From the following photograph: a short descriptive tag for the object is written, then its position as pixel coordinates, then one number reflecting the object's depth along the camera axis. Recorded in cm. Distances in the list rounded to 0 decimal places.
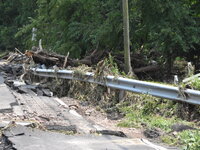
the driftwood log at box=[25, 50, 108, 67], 1924
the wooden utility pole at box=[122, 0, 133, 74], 1526
